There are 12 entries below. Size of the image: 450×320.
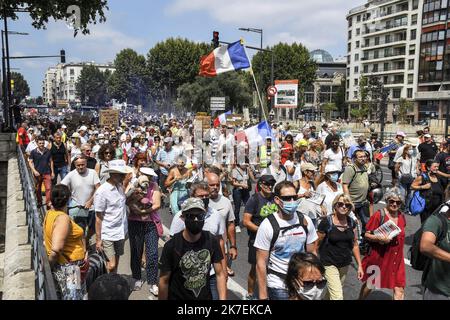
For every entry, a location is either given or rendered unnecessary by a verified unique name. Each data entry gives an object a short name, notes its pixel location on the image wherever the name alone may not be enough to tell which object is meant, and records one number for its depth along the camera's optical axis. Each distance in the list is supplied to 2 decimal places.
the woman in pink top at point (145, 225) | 5.20
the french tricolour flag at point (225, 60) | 13.74
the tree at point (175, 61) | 66.75
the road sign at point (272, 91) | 22.85
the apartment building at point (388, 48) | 69.12
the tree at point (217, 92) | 51.22
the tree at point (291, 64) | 63.94
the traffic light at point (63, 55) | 29.66
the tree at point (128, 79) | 78.81
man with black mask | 3.21
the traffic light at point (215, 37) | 18.06
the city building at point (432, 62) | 60.56
